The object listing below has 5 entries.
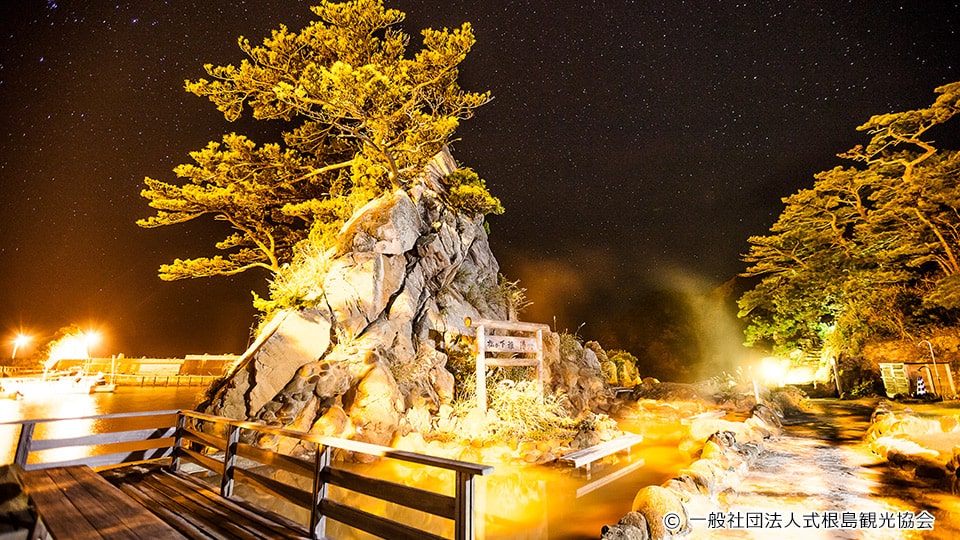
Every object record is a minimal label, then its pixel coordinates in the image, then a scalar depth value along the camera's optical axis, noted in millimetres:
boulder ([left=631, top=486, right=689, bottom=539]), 4824
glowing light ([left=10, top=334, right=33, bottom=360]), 35281
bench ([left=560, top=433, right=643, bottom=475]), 8422
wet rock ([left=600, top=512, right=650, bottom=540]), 4688
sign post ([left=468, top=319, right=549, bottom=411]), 10180
